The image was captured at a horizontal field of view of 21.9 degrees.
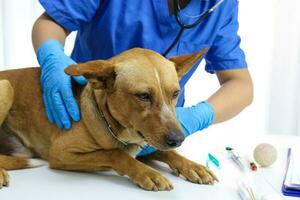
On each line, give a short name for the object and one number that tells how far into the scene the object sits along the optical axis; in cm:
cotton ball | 179
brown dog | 164
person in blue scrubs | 191
